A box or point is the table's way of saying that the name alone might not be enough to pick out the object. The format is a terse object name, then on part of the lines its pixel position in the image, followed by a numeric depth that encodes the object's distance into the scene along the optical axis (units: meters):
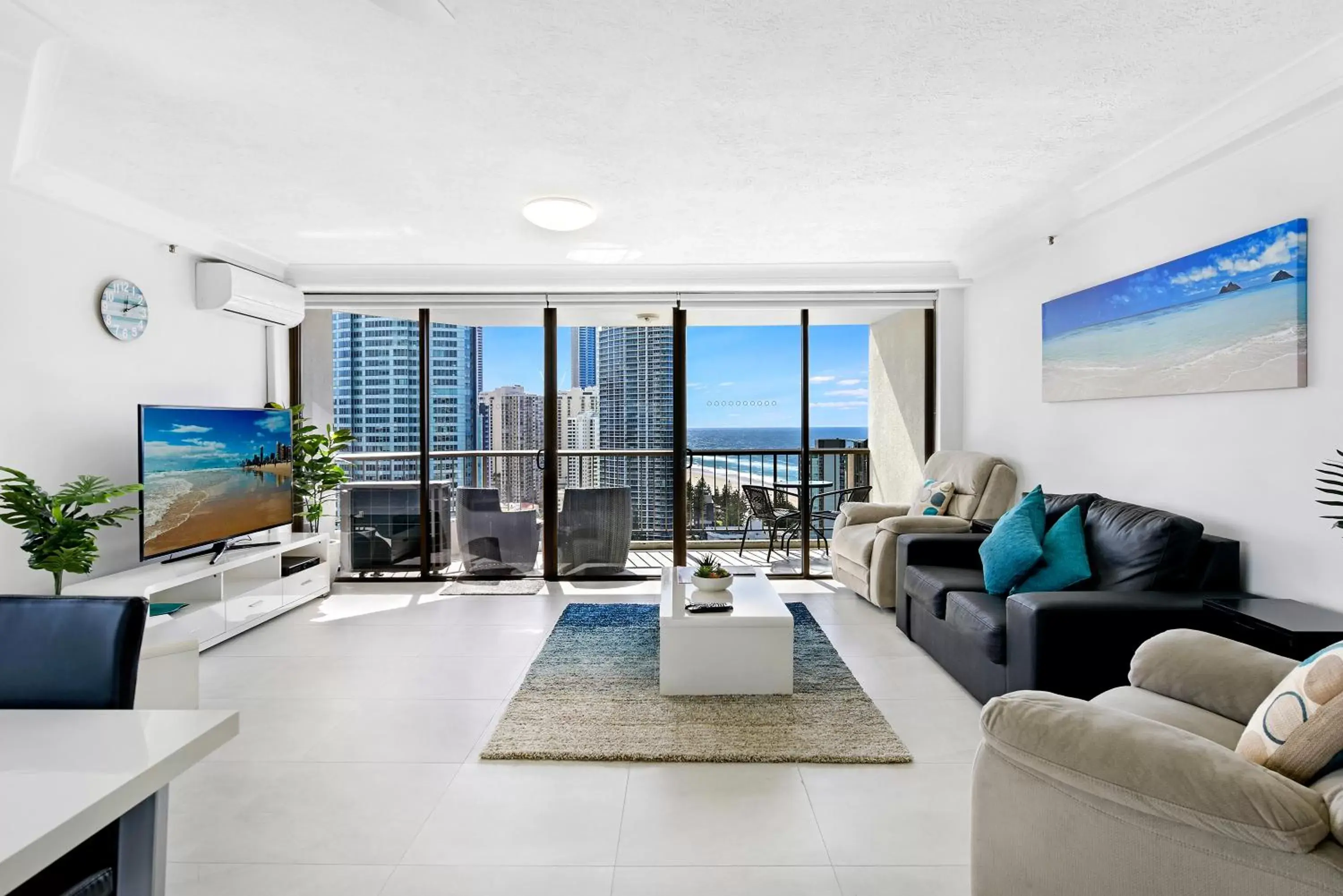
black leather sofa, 2.64
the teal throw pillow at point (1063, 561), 3.17
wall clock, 3.72
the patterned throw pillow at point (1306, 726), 1.38
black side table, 2.15
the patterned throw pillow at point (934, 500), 4.78
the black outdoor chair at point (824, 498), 5.78
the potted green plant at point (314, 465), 5.09
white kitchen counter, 0.89
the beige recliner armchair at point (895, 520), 4.49
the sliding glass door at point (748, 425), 5.73
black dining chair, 1.42
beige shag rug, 2.66
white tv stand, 3.56
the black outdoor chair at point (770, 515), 5.79
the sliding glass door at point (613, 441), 5.77
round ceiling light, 3.65
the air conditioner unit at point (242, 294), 4.43
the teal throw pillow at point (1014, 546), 3.24
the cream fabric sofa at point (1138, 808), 1.27
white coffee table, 3.21
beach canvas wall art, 2.61
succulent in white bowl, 3.50
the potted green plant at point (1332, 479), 2.26
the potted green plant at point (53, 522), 2.94
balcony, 5.77
